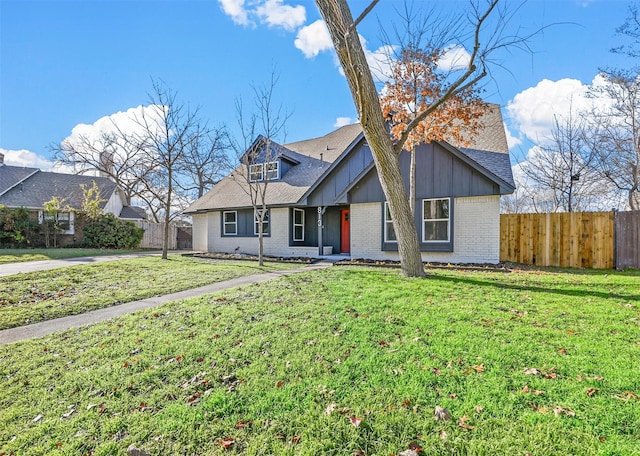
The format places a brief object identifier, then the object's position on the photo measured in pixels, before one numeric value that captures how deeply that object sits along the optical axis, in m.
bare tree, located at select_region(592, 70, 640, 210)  13.33
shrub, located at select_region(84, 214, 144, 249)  20.48
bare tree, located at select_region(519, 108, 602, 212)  15.27
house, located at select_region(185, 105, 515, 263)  11.23
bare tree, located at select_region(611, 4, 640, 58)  12.15
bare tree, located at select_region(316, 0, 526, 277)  6.79
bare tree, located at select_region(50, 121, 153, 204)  27.89
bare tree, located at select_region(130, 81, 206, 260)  14.83
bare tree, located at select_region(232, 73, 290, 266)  12.59
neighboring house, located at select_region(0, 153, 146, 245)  20.56
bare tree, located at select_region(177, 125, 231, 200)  27.22
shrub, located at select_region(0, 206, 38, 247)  17.91
